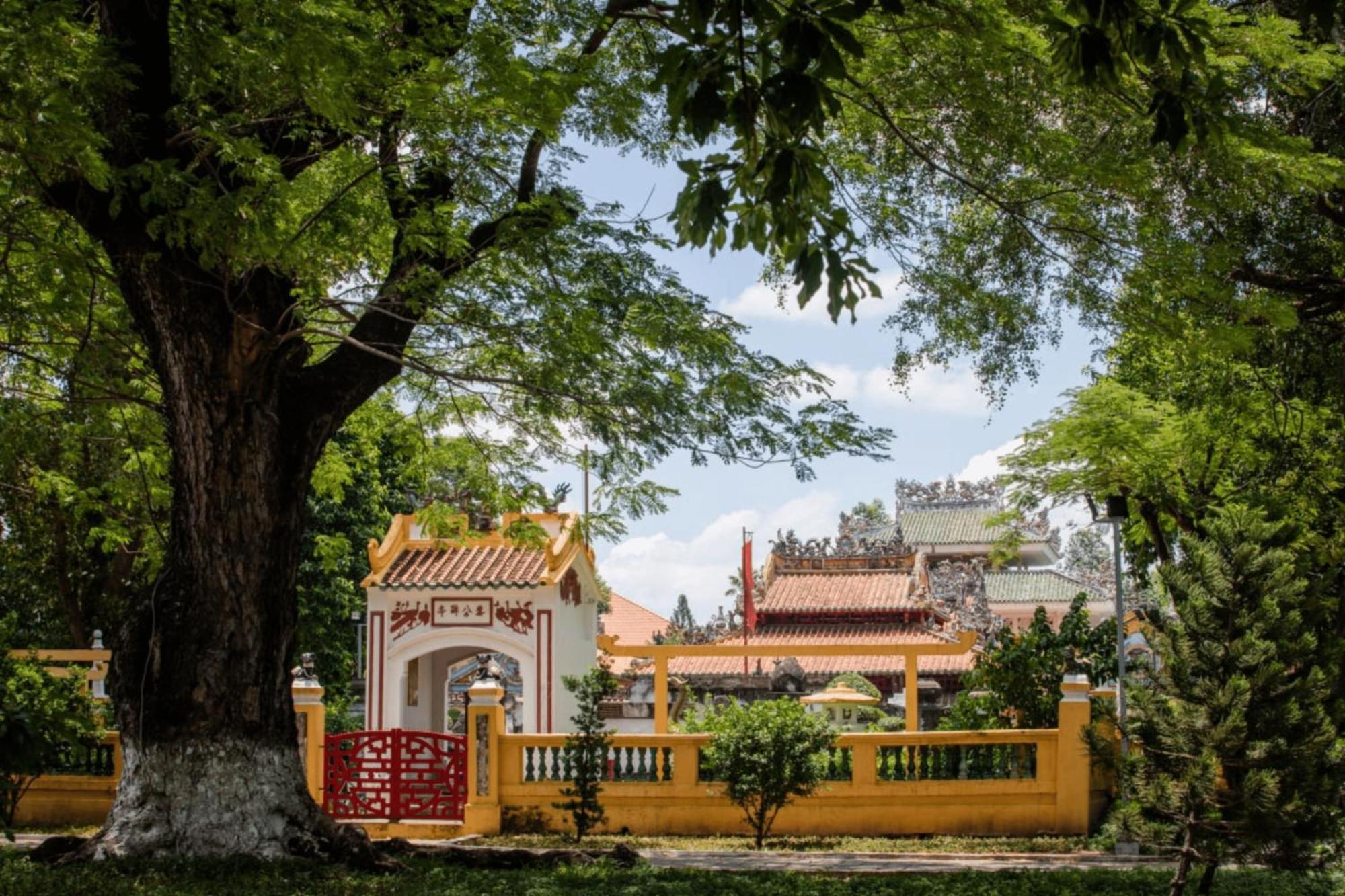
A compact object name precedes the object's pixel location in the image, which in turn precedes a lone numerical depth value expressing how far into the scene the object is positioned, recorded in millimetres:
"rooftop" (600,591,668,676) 38812
